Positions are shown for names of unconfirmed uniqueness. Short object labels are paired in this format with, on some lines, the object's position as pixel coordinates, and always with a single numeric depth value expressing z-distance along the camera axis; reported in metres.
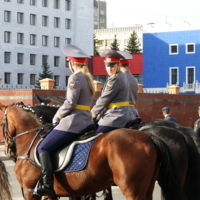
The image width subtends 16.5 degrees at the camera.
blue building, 84.52
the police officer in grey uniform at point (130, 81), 11.28
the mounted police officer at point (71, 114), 8.80
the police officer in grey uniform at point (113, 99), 9.80
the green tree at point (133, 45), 112.10
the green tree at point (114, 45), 110.48
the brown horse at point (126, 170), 8.12
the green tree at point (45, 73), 97.93
